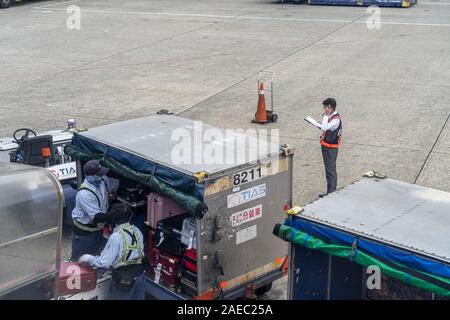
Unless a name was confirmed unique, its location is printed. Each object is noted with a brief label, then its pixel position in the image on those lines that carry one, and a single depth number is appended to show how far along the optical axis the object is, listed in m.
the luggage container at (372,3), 34.22
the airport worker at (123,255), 6.96
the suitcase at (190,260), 7.18
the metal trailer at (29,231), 5.77
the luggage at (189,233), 7.16
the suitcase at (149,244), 7.88
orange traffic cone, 15.25
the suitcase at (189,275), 7.25
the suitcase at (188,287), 7.27
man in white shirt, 10.79
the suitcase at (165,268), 7.43
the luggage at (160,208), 7.70
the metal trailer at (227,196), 7.10
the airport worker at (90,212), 7.73
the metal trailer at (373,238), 5.58
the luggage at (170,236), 7.43
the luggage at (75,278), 6.96
